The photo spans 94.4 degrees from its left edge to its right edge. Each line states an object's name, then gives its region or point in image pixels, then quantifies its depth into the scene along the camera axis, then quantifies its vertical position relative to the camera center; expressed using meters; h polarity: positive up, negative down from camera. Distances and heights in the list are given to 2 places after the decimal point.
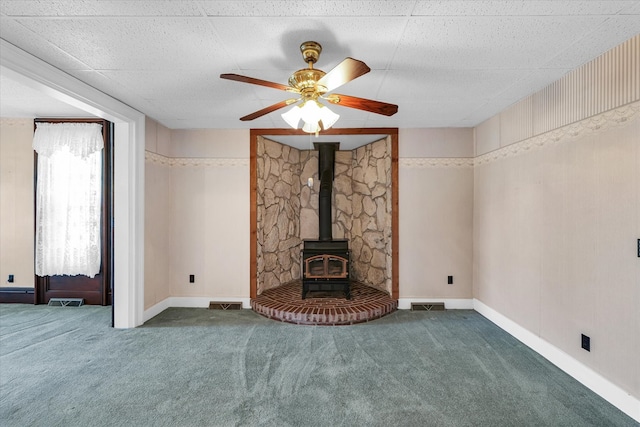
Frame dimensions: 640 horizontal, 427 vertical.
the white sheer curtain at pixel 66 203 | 3.93 +0.12
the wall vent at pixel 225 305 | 3.93 -1.24
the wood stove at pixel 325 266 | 3.89 -0.73
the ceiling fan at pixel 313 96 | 1.81 +0.78
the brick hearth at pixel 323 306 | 3.38 -1.15
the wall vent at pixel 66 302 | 3.96 -1.20
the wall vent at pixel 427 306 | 3.86 -1.24
